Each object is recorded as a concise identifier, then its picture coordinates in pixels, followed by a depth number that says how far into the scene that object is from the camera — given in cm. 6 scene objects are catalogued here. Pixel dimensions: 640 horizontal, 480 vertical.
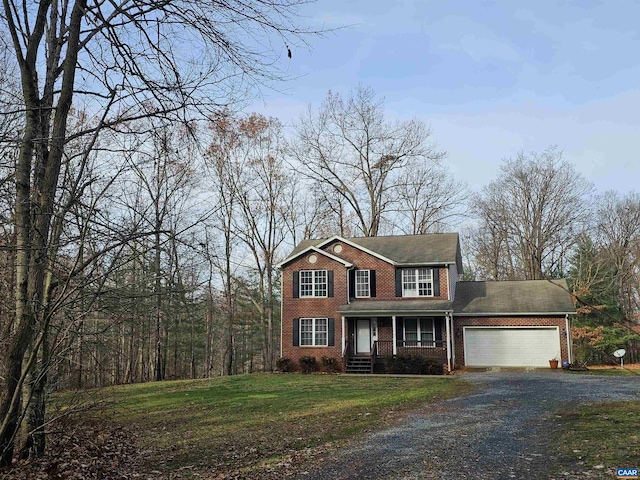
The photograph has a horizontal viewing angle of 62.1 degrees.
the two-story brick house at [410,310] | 2291
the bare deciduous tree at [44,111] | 512
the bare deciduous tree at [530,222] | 3509
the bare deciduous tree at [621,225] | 3382
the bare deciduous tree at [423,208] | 3544
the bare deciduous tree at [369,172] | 3450
